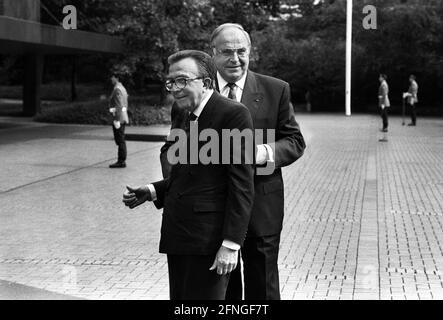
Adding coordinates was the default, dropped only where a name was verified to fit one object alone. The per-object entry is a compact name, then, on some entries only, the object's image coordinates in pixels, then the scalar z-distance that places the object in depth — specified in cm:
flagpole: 2923
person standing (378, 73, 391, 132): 2666
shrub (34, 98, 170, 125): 3206
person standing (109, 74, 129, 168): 1798
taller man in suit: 479
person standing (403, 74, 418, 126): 3228
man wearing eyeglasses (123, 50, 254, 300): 419
